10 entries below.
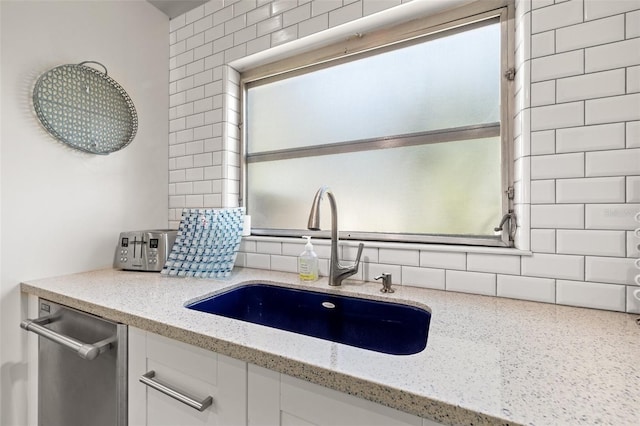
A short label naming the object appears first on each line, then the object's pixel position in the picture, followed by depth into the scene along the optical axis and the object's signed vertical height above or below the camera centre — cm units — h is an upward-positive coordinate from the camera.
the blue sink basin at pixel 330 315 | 90 -36
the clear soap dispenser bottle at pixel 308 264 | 117 -21
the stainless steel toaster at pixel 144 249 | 134 -18
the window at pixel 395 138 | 108 +32
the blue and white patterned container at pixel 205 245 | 124 -15
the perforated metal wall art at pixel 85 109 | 119 +45
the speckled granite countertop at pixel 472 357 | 43 -28
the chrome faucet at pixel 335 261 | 109 -18
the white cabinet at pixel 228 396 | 53 -38
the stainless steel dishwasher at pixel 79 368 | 85 -50
